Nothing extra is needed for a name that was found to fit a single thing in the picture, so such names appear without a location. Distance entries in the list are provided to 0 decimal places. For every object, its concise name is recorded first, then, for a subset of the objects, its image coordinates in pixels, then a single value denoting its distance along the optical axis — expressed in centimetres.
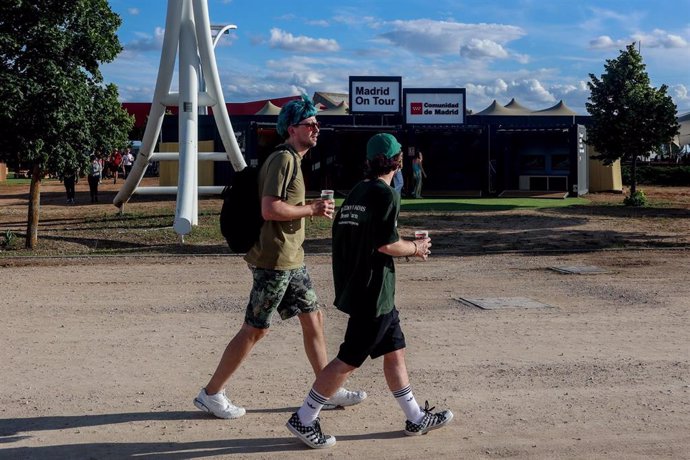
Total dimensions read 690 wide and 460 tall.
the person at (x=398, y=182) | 2430
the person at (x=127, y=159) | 4159
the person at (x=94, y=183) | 2759
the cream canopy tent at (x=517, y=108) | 4309
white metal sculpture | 1778
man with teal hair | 507
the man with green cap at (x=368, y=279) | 484
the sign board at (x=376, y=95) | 3105
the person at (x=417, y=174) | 2992
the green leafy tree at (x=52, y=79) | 1462
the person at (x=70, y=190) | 2646
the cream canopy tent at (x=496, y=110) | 4225
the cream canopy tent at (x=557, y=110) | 4307
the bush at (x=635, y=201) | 2625
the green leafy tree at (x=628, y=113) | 2662
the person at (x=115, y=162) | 3931
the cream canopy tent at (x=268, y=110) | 3979
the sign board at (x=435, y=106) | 3141
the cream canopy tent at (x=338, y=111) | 3781
